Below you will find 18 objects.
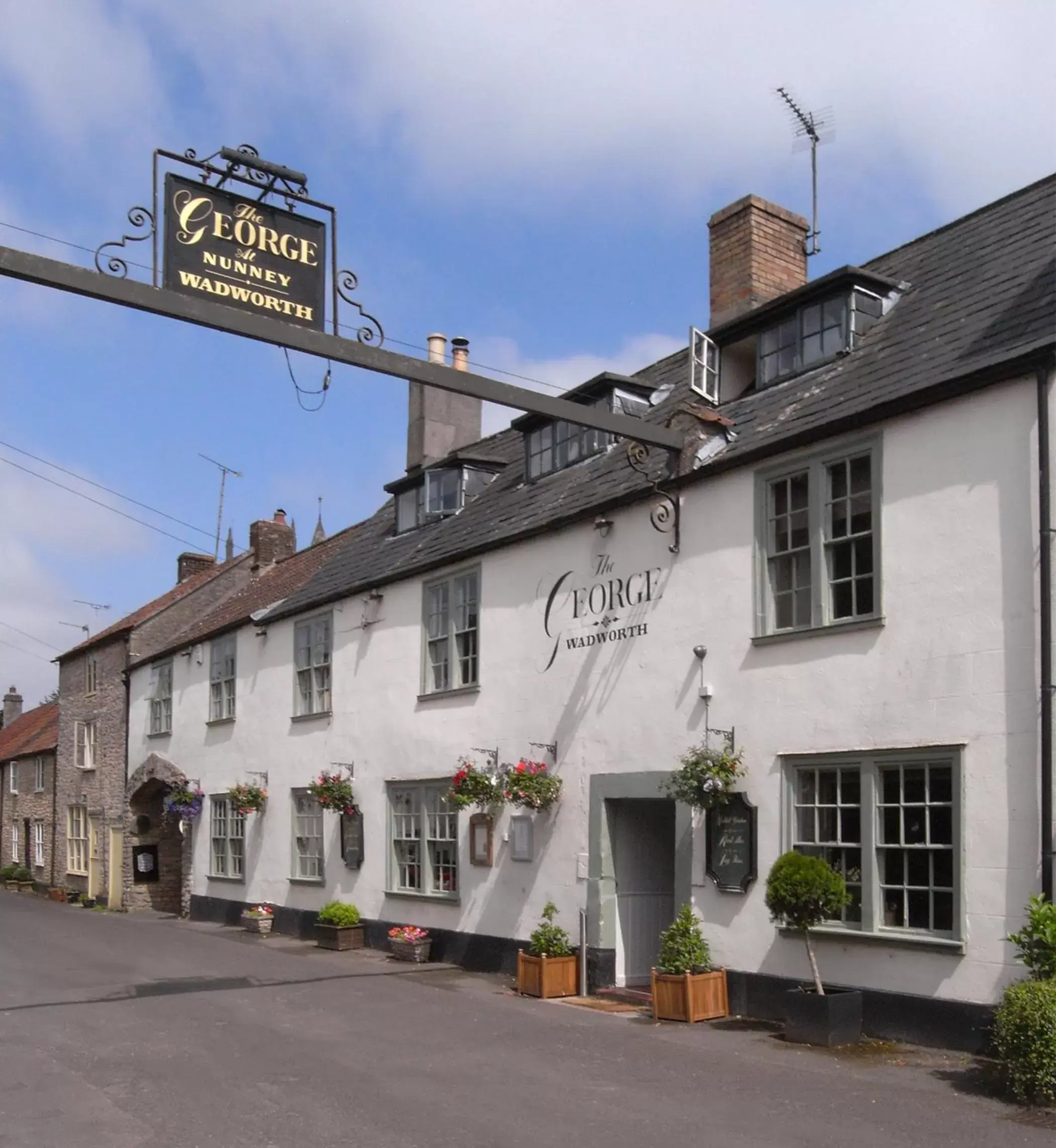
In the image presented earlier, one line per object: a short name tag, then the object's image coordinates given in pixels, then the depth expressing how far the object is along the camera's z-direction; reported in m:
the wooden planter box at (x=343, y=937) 19.83
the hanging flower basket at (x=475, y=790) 16.62
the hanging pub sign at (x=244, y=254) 11.10
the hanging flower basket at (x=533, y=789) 15.91
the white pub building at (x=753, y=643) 11.18
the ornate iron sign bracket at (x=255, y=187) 10.95
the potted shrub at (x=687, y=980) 12.88
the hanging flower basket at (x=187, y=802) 26.05
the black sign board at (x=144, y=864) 29.78
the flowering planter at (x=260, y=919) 22.50
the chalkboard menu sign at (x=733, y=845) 13.12
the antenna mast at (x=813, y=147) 18.00
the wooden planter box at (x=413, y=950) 18.08
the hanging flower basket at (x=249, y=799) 23.31
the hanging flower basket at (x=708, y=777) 13.22
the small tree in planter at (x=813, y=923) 11.29
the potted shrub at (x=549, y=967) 14.91
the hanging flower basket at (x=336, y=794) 20.41
